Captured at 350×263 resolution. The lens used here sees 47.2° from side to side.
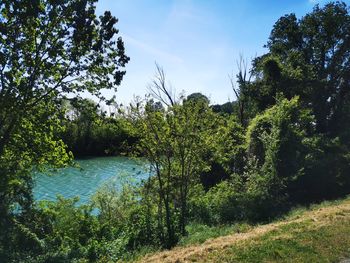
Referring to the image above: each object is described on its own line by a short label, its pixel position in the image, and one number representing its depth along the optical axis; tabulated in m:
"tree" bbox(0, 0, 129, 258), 9.82
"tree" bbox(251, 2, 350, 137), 37.31
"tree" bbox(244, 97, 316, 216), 17.73
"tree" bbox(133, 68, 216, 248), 14.48
